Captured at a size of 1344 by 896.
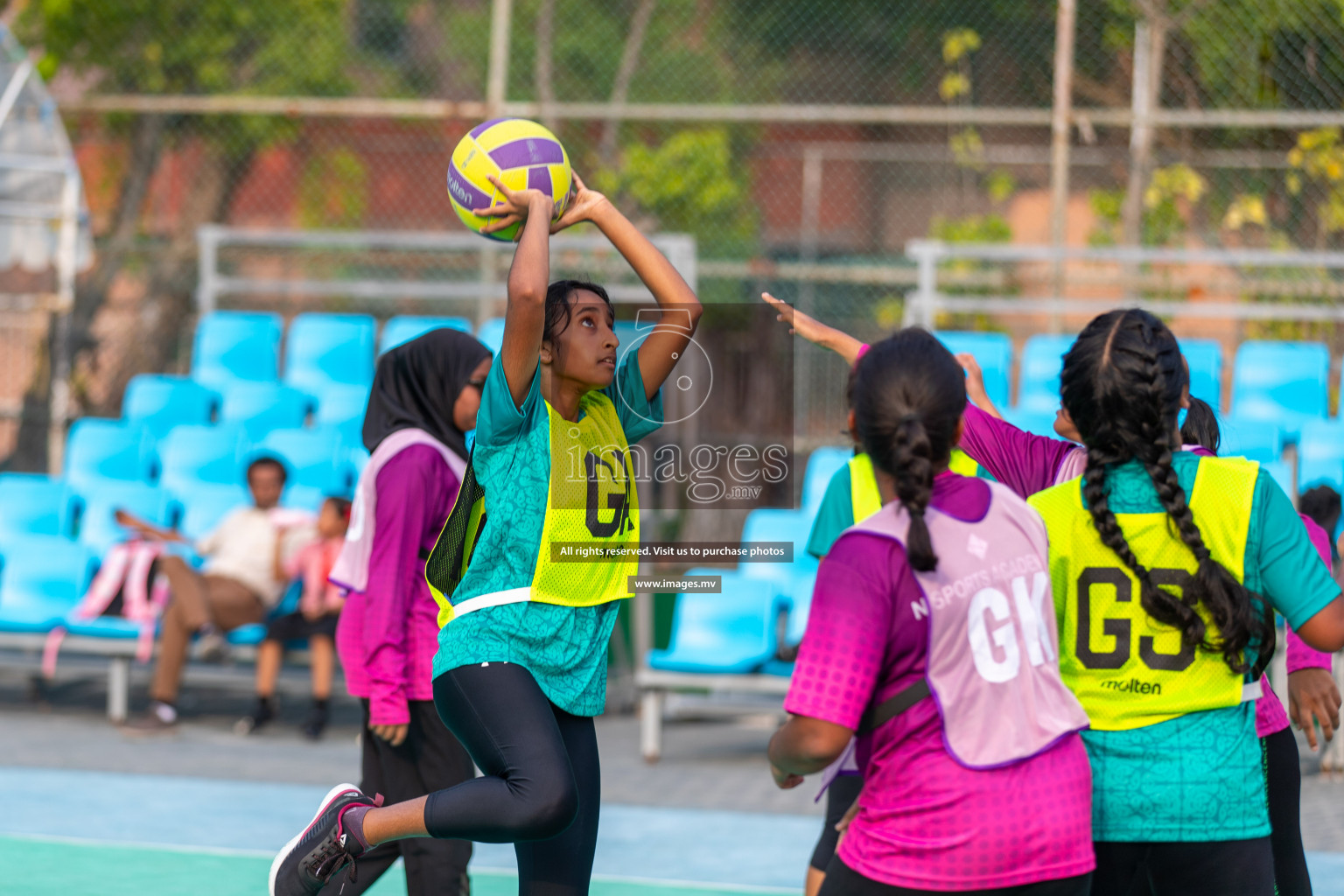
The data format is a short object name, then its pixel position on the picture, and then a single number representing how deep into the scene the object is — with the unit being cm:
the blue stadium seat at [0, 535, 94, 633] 1758
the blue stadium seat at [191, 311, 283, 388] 2103
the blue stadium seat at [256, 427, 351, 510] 1844
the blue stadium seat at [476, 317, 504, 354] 1897
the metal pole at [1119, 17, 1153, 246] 2017
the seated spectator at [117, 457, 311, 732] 1650
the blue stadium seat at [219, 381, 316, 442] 1992
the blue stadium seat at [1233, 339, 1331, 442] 1811
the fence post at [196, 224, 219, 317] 2153
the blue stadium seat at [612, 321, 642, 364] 1603
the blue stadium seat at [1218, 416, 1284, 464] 1656
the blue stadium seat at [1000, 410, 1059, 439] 1684
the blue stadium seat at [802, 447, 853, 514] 1667
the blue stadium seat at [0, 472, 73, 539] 1873
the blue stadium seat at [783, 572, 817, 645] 1564
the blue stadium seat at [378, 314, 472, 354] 1964
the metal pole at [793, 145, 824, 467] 2317
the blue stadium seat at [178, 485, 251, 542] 1822
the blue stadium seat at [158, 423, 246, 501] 1905
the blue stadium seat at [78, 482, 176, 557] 1819
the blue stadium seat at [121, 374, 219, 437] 2030
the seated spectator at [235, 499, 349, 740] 1650
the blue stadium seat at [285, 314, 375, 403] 2077
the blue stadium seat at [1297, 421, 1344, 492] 1653
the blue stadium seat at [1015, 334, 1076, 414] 1861
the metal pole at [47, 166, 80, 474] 2134
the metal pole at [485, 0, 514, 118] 2141
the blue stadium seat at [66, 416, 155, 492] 1966
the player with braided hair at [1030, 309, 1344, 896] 538
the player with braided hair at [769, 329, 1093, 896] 487
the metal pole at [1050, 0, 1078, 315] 2011
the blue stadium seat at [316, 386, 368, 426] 1967
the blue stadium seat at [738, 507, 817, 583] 1667
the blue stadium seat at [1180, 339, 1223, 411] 1709
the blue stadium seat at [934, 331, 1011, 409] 1809
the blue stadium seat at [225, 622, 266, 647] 1681
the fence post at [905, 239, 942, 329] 1910
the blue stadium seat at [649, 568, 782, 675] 1567
